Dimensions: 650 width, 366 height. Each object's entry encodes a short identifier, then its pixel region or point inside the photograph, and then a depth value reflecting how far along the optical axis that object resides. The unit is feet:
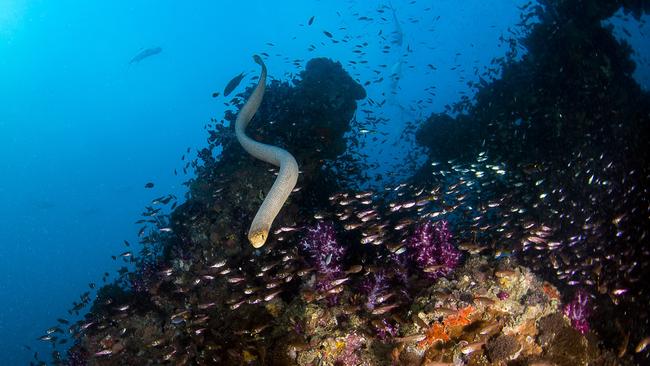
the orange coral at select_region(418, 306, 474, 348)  14.90
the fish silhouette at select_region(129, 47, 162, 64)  129.98
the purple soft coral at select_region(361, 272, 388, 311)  17.15
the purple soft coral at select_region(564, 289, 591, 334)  18.67
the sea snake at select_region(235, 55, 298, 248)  19.11
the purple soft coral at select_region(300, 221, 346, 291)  19.19
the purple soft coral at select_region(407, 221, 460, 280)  17.80
